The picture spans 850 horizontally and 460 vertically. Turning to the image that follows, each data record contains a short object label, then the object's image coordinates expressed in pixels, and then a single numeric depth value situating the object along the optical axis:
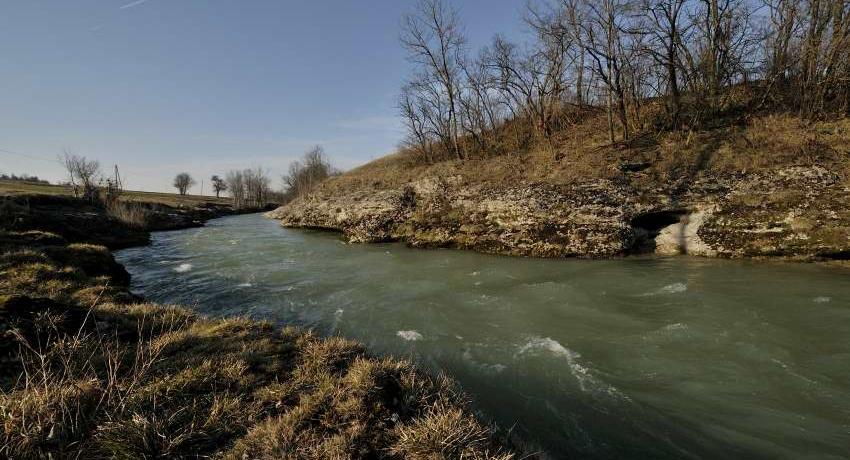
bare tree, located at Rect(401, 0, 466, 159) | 27.69
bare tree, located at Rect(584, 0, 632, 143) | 18.38
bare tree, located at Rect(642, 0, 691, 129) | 17.58
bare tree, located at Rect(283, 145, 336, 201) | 73.53
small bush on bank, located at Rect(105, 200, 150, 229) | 29.38
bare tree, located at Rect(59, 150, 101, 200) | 49.94
